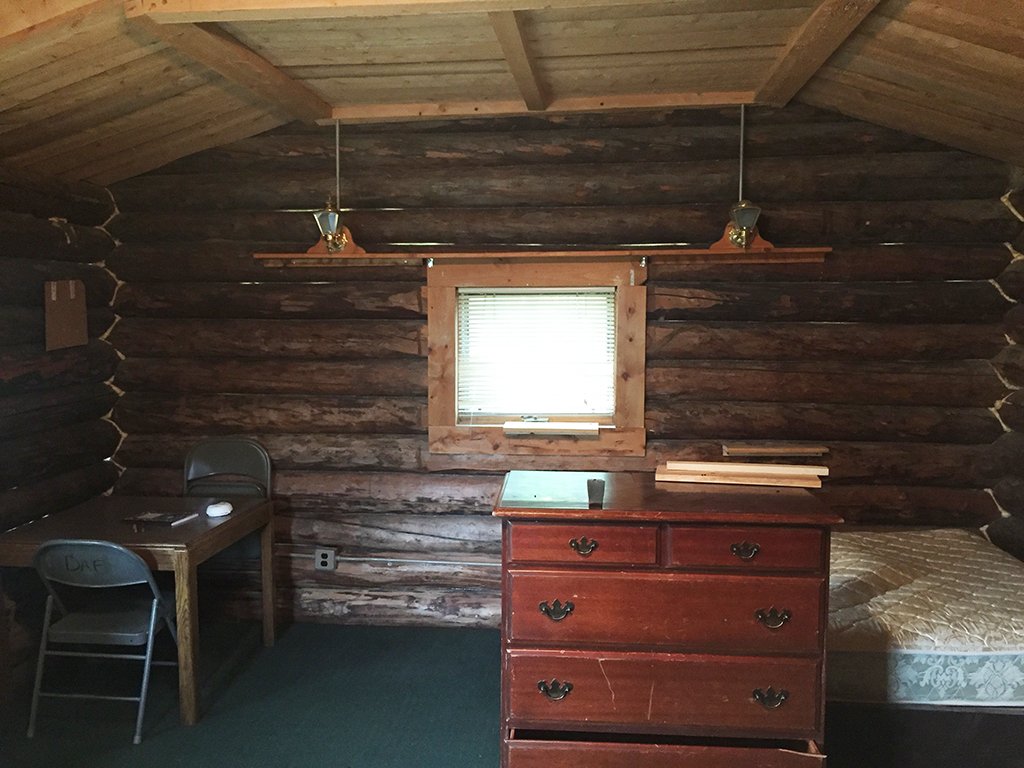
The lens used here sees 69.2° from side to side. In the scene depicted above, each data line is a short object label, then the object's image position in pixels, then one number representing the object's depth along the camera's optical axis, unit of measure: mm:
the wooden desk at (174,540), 3475
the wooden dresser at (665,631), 2562
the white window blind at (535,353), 4562
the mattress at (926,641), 2955
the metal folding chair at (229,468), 4559
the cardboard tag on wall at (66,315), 4188
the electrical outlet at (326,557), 4758
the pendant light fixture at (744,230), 4129
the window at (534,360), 4473
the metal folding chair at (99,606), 3264
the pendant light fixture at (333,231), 4383
